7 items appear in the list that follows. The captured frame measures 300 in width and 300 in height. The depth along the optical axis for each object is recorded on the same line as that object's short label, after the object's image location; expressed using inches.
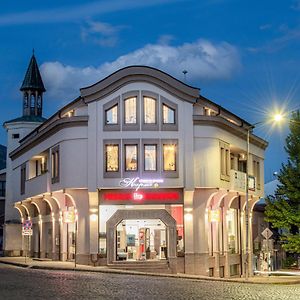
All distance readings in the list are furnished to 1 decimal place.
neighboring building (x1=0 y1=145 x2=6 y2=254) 2552.8
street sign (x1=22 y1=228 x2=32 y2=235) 1492.2
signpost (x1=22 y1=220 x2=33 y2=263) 1493.2
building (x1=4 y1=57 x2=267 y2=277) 1403.8
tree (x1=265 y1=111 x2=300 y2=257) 1652.6
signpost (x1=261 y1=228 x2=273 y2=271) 1243.4
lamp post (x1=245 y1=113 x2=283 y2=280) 1171.4
